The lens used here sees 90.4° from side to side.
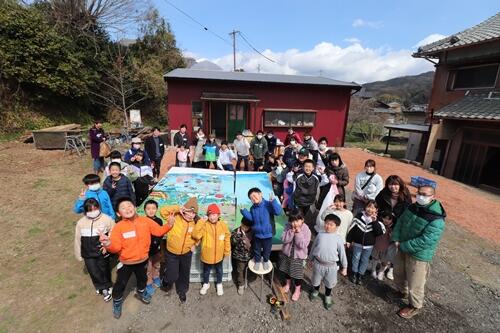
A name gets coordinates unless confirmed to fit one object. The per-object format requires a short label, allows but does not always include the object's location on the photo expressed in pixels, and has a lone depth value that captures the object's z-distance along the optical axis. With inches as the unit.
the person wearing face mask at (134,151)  208.4
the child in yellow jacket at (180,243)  122.3
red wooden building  484.4
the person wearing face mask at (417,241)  115.2
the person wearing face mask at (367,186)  161.8
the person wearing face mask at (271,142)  320.5
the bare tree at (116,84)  663.8
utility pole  987.1
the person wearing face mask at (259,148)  291.0
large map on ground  177.2
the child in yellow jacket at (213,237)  123.0
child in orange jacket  111.9
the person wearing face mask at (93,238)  118.4
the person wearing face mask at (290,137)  283.6
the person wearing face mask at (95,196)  129.4
